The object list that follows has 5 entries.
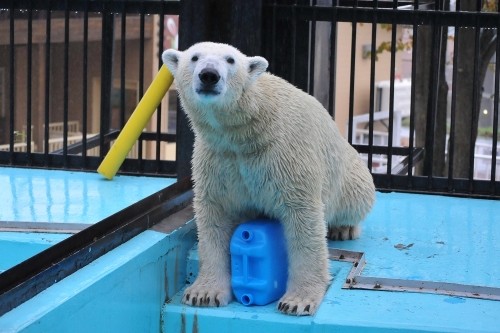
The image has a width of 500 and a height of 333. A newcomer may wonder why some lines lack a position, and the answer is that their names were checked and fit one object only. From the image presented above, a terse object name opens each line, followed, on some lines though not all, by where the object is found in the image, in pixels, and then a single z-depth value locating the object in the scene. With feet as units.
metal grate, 21.74
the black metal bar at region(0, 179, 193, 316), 17.28
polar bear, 20.65
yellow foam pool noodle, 28.94
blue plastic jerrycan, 21.97
